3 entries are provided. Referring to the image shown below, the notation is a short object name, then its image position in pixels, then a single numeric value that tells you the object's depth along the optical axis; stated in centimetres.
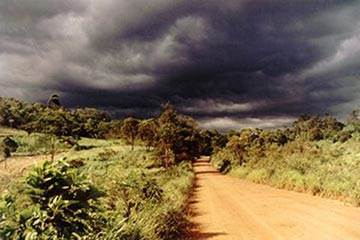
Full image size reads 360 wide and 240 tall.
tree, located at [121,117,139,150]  7452
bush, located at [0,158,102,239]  708
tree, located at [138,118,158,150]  5304
